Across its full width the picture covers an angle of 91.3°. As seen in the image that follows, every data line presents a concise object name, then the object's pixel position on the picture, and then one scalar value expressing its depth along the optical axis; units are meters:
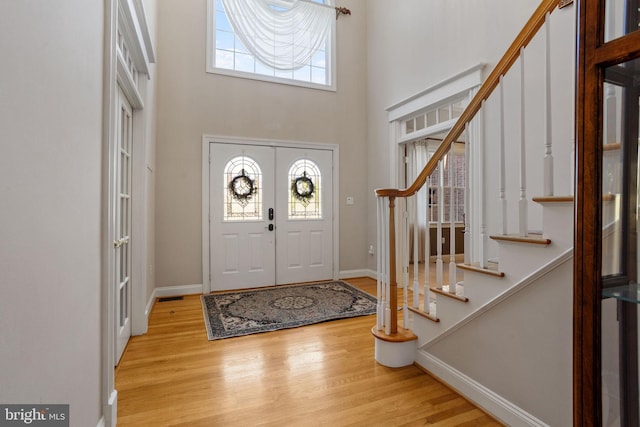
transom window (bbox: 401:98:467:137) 3.64
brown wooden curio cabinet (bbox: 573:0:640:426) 0.76
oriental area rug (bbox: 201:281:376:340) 3.04
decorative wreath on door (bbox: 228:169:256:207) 4.38
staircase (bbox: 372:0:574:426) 1.45
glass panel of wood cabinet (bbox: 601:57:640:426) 0.77
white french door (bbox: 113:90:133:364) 2.29
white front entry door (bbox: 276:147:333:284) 4.62
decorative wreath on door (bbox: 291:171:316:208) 4.70
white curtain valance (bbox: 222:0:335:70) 4.38
